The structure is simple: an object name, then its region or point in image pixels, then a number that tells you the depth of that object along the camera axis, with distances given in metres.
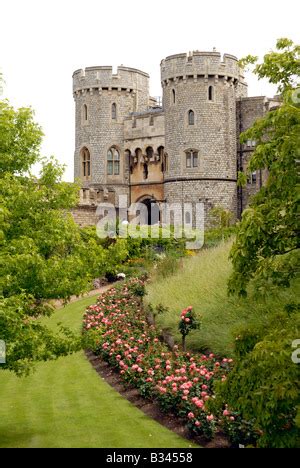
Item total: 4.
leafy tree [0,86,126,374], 9.92
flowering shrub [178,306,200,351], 14.43
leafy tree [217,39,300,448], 6.71
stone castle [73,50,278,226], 41.22
